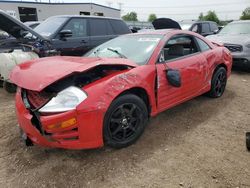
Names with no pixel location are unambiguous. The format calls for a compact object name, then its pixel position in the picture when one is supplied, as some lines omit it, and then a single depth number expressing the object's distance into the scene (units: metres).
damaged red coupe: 1.98
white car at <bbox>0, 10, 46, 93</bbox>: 3.78
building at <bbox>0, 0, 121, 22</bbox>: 19.47
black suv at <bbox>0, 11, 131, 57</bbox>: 3.92
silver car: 5.40
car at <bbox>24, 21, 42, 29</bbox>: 8.40
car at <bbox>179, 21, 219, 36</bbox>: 8.68
